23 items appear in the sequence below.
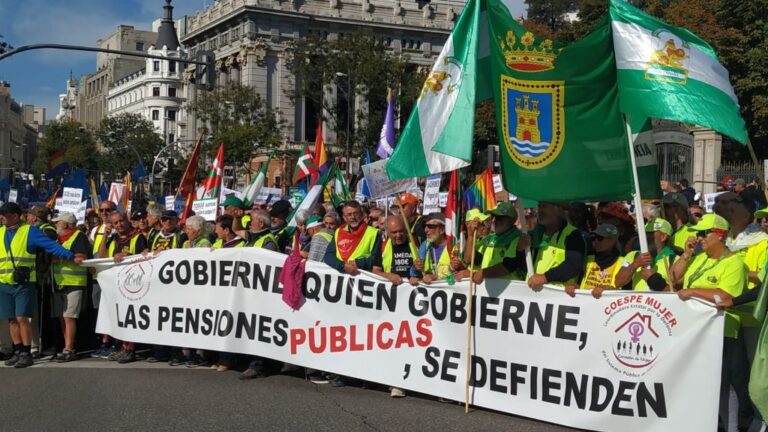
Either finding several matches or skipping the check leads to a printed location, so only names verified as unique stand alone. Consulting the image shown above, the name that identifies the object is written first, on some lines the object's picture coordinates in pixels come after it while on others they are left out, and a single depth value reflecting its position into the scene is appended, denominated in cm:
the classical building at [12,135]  14938
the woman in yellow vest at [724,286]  588
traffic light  2067
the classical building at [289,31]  6775
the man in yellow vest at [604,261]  679
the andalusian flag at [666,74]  661
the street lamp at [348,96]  4079
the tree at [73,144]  8281
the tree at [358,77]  4128
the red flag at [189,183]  1241
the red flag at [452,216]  793
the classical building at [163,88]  11431
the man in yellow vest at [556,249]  677
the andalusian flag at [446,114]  698
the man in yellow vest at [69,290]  945
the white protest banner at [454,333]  610
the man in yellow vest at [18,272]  900
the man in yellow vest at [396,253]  804
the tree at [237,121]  4719
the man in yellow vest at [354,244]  820
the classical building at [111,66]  13600
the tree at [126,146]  7838
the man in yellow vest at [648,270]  652
